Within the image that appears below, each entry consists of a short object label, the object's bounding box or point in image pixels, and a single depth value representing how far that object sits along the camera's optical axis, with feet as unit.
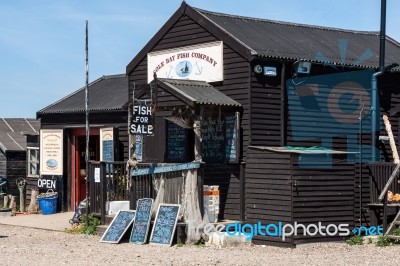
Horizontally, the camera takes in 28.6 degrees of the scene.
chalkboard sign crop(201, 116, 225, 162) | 59.77
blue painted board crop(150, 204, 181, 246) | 52.60
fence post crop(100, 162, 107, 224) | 60.06
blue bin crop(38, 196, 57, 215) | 76.13
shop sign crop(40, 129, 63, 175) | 77.82
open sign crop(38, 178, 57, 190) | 78.02
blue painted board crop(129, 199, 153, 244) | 53.97
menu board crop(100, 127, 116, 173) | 72.49
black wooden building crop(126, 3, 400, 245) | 52.49
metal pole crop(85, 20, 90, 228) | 61.90
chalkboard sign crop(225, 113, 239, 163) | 58.44
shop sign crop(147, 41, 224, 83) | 60.70
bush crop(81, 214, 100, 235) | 60.03
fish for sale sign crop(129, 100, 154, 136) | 56.34
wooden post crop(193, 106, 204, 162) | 54.95
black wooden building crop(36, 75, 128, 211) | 73.77
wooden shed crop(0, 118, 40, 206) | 83.10
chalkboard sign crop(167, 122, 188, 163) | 62.96
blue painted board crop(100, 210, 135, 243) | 54.70
